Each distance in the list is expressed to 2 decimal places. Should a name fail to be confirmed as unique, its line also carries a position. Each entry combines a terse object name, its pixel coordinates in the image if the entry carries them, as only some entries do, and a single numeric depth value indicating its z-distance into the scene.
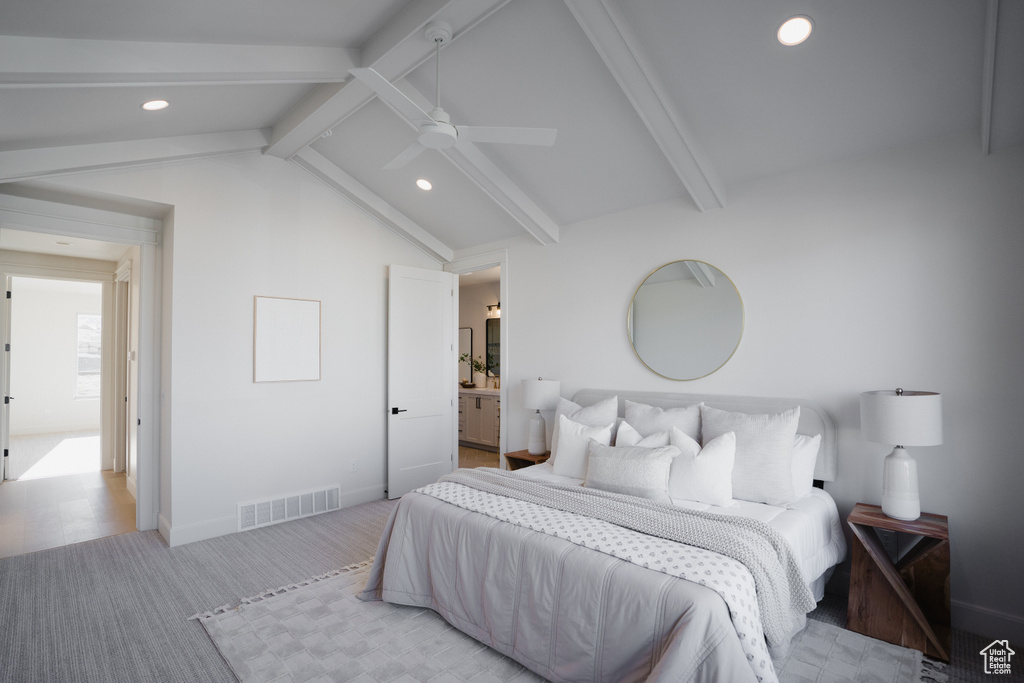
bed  1.84
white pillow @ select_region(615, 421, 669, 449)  3.11
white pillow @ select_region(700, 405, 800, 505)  2.75
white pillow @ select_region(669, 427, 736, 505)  2.74
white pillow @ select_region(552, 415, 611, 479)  3.33
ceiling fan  2.35
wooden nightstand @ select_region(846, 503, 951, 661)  2.38
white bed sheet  2.42
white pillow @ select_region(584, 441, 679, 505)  2.73
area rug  2.23
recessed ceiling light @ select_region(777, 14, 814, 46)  2.26
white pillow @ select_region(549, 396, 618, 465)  3.73
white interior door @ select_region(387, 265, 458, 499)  4.94
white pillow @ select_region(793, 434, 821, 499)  2.82
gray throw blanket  2.01
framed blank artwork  4.20
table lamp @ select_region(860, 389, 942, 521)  2.43
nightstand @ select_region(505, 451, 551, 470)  4.19
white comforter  1.72
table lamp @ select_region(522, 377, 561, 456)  4.31
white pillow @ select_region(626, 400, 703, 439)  3.31
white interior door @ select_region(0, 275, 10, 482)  5.02
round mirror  3.46
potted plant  7.54
